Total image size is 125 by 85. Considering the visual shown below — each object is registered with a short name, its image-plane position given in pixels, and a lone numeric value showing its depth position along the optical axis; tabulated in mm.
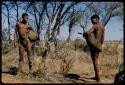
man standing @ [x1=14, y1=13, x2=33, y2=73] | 4645
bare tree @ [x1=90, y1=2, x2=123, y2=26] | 9751
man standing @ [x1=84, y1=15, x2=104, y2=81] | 4423
